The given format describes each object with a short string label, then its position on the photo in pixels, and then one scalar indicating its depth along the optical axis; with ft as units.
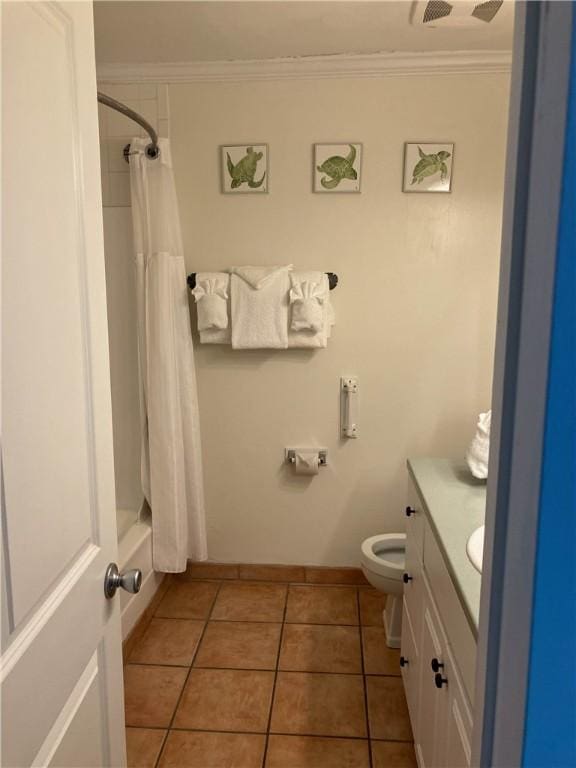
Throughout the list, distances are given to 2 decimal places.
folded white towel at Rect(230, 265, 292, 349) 8.36
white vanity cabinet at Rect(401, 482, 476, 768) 3.89
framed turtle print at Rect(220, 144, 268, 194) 8.41
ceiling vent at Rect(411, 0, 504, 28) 6.40
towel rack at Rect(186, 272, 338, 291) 8.52
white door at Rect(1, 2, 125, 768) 2.50
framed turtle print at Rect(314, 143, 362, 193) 8.31
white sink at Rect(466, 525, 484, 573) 4.17
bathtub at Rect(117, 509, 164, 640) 7.60
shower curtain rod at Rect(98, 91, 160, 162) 6.72
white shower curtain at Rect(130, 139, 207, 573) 7.98
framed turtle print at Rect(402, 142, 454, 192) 8.20
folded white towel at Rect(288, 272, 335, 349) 8.32
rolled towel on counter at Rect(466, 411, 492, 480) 6.02
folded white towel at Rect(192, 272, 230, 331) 8.36
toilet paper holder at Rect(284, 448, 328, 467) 9.09
